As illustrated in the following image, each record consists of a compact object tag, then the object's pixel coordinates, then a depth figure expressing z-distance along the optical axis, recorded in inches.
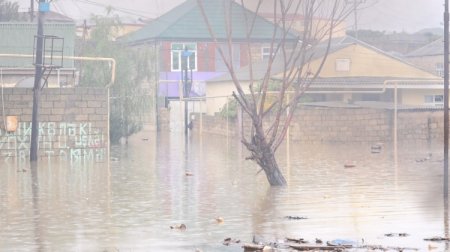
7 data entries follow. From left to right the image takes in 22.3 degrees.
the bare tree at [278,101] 962.1
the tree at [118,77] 1859.0
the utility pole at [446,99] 818.2
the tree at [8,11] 2467.6
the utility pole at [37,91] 1336.1
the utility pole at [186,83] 2541.8
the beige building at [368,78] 2236.7
